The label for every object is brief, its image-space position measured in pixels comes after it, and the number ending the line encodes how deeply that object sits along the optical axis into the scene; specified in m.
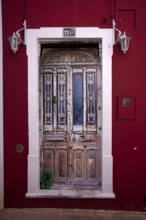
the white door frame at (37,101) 4.54
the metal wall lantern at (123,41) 4.27
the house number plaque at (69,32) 4.55
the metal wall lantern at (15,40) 4.33
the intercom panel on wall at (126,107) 4.57
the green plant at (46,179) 4.87
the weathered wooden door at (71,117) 4.96
